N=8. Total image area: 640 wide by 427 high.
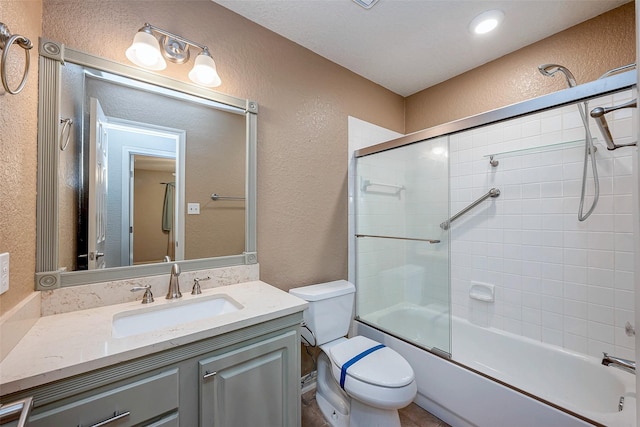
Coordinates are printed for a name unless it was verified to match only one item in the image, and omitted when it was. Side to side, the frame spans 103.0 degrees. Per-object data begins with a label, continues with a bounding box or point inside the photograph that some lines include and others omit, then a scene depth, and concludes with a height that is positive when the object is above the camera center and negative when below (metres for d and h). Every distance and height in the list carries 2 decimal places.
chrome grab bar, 1.97 +0.11
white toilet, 1.26 -0.83
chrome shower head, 1.36 +0.79
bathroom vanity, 0.68 -0.49
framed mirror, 1.03 +0.20
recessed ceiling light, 1.53 +1.21
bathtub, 1.21 -0.94
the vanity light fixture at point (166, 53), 1.17 +0.78
